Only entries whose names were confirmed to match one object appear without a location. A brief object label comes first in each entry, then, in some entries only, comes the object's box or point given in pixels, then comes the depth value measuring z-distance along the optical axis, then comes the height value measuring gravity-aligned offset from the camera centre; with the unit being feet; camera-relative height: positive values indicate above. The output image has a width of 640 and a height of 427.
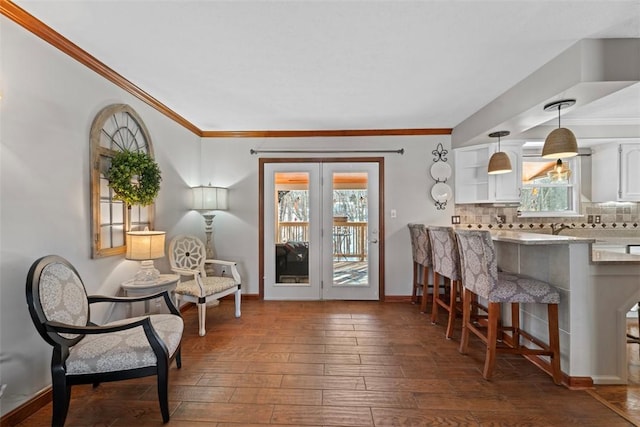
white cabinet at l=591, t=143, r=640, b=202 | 12.15 +1.65
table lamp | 7.79 -0.99
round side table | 7.77 -2.00
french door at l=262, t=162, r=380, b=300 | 13.39 -0.77
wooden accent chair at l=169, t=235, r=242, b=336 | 9.53 -2.44
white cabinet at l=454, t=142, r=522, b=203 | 12.12 +1.48
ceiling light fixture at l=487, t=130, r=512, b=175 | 10.25 +1.73
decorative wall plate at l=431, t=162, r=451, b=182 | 13.19 +1.89
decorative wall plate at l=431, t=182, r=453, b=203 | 13.16 +0.90
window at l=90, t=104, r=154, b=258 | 7.32 +0.86
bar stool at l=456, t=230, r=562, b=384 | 6.84 -1.96
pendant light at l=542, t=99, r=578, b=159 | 7.53 +1.82
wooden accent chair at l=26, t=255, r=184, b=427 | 5.19 -2.53
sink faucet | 13.24 -0.73
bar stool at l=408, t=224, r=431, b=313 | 11.48 -1.88
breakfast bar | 6.75 -2.40
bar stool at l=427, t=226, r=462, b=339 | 9.20 -1.53
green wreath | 7.66 +0.99
